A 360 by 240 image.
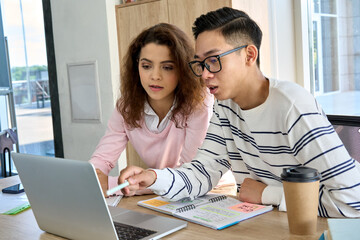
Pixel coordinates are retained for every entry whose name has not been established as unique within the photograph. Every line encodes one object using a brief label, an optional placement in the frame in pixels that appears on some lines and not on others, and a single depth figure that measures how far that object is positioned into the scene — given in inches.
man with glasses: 47.8
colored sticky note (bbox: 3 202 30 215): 55.5
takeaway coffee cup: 40.7
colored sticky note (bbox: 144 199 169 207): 54.8
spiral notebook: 46.5
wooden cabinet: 126.7
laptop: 38.4
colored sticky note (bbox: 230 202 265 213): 49.8
